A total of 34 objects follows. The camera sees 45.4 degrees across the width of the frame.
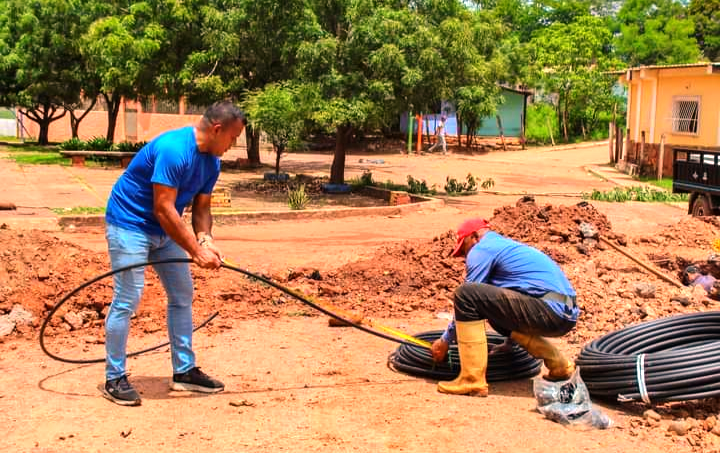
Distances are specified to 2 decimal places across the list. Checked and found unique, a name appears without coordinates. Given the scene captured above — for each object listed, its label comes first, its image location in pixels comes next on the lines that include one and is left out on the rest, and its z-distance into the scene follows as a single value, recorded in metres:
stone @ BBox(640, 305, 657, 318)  7.99
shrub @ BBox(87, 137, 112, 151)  34.03
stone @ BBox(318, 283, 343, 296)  9.05
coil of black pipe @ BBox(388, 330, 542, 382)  6.25
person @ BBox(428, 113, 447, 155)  40.28
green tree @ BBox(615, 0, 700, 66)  56.19
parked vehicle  15.83
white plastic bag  5.36
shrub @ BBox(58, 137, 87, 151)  34.18
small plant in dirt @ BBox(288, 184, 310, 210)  18.19
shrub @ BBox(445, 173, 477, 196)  22.92
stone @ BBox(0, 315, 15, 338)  7.40
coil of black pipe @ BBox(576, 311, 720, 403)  5.42
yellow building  28.30
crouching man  5.66
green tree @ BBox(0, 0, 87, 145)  34.16
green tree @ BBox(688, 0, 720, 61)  59.53
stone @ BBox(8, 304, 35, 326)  7.55
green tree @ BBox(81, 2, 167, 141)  25.84
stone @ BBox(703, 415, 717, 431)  5.25
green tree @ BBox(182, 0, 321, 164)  21.77
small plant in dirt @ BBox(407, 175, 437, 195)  21.94
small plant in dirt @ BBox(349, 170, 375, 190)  22.94
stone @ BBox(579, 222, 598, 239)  11.61
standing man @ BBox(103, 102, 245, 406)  5.32
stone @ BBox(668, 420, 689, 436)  5.22
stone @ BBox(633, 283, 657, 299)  8.77
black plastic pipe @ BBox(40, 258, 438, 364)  5.38
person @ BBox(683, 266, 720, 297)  9.44
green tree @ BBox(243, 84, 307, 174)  20.58
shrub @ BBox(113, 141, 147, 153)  31.83
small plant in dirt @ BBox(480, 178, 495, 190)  23.09
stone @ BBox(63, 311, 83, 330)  7.58
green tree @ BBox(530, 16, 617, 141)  46.84
